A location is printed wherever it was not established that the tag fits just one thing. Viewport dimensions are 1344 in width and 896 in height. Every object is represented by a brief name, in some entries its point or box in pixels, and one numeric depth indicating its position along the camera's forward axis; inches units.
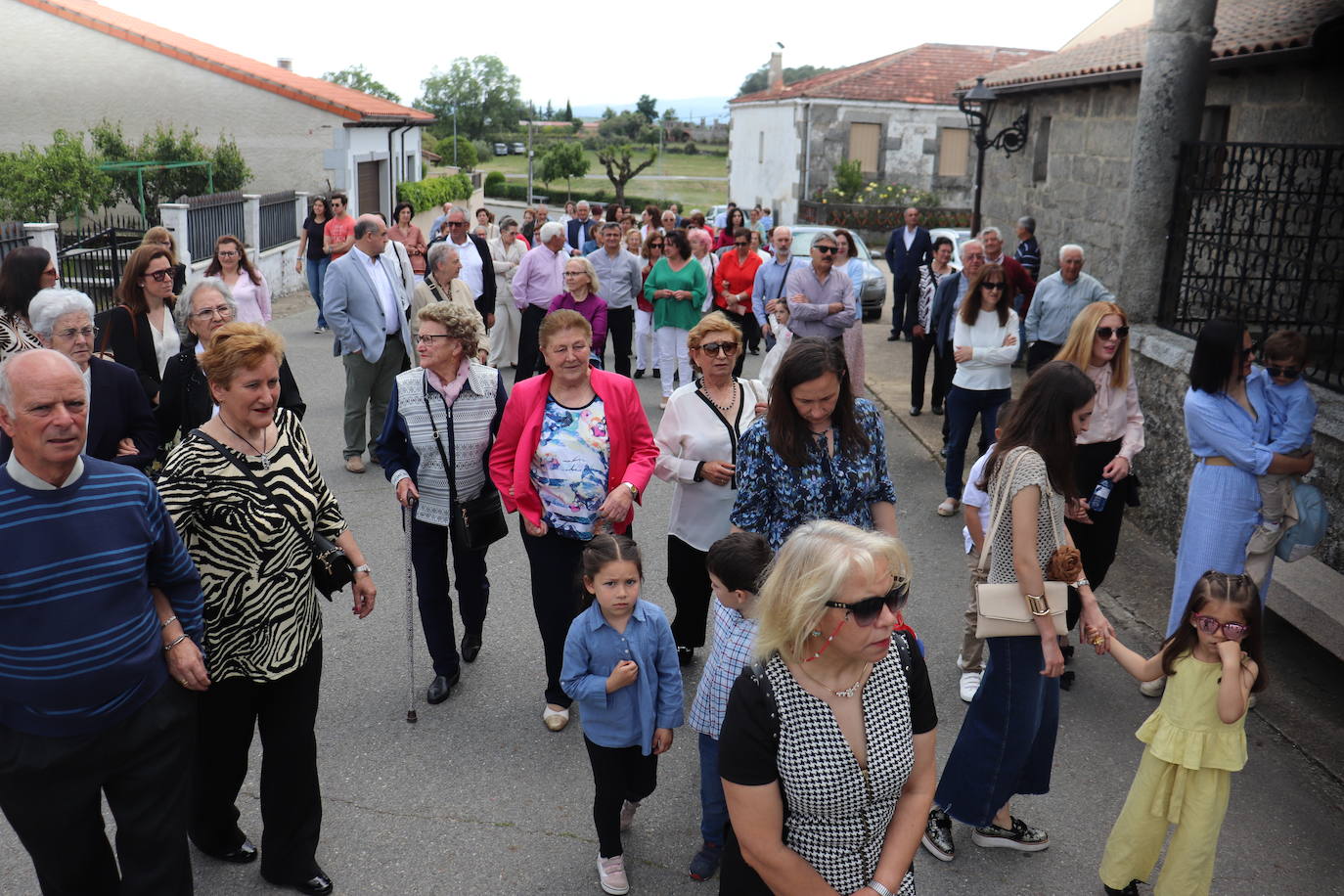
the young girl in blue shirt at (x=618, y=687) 149.4
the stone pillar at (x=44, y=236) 451.5
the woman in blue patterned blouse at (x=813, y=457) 153.9
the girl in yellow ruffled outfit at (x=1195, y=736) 140.2
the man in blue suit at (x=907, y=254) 574.9
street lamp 550.6
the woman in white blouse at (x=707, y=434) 187.3
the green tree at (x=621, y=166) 1979.2
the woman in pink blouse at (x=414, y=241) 410.9
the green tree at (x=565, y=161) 2144.4
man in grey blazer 336.2
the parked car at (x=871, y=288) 716.7
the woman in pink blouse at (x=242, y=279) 343.6
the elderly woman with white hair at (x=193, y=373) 214.5
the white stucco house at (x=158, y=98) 996.6
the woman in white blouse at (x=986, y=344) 290.8
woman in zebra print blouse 134.5
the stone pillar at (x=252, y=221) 751.1
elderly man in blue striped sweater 111.7
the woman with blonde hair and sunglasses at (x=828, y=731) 94.7
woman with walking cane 195.6
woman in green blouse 441.1
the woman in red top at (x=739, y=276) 460.4
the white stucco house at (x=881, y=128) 1462.8
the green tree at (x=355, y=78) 3944.4
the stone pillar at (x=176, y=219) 638.5
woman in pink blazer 180.7
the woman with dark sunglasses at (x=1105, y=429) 213.2
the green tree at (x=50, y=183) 703.1
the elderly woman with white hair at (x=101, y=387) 184.2
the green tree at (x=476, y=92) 4490.7
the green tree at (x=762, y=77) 5378.9
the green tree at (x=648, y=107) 4168.3
